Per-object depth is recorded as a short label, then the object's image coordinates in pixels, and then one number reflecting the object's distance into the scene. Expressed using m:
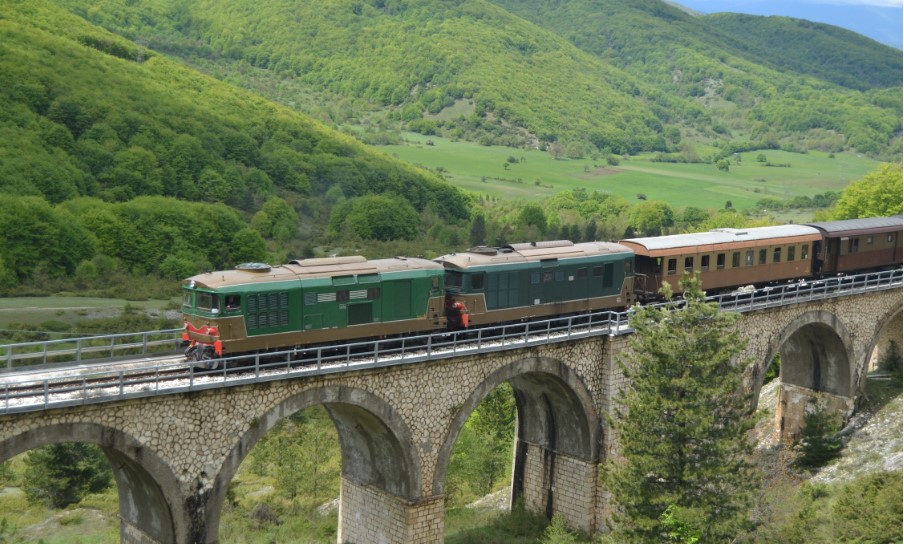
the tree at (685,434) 32.75
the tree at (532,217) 122.31
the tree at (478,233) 113.56
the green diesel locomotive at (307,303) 31.36
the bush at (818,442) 49.44
